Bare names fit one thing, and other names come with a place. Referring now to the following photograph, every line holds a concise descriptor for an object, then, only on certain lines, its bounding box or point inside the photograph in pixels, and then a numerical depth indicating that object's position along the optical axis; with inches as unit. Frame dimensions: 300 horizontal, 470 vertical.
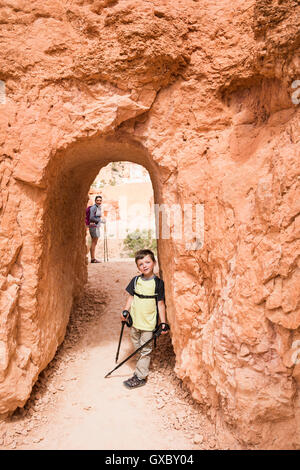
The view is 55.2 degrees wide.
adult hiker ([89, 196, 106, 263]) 277.6
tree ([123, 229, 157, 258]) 469.9
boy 129.3
